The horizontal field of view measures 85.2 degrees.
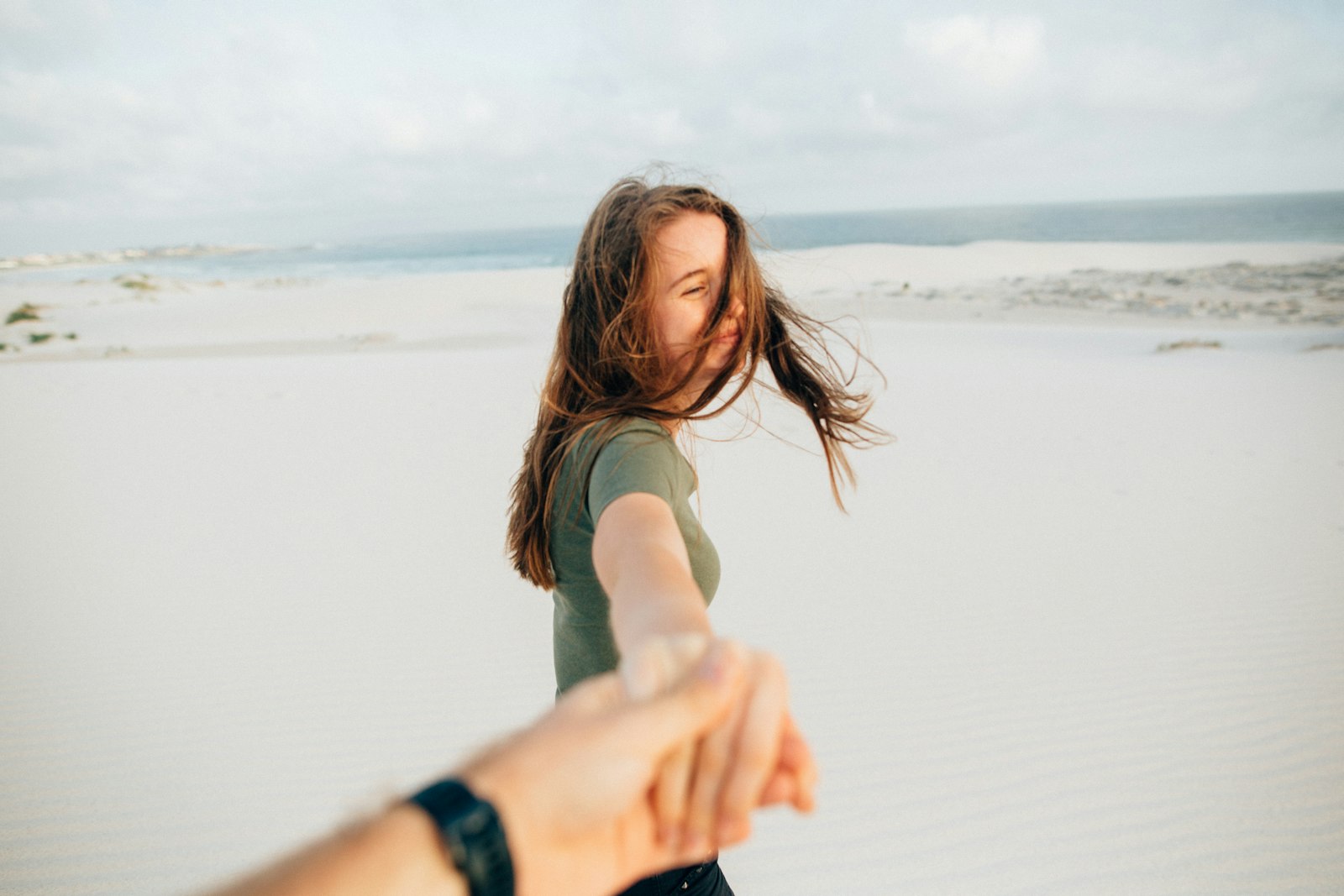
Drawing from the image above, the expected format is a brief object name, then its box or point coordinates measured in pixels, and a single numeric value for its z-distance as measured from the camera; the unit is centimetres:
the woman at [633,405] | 120
